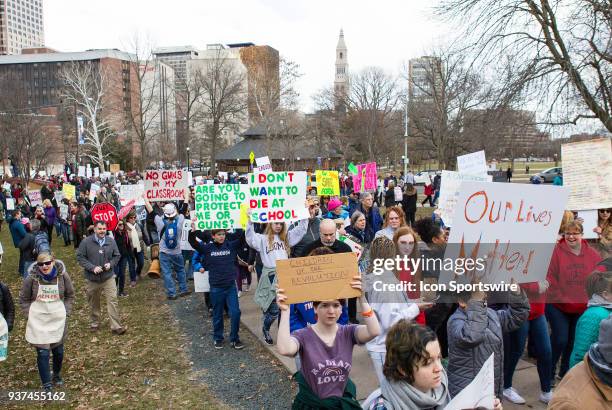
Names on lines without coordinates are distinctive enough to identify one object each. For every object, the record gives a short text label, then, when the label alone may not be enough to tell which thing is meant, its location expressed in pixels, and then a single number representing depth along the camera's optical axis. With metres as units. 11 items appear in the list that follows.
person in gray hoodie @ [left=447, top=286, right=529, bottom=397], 3.33
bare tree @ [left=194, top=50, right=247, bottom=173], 51.47
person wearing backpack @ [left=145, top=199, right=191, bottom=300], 9.48
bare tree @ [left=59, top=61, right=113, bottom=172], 41.78
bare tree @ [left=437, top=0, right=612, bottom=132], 12.45
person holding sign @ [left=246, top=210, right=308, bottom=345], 6.38
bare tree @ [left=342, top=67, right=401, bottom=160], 54.66
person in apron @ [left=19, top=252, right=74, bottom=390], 5.66
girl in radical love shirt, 3.04
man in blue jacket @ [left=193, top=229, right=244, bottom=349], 6.74
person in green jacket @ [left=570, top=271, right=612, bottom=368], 3.57
